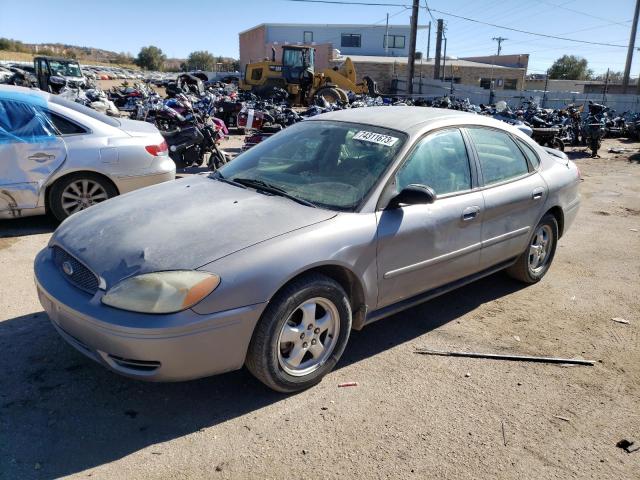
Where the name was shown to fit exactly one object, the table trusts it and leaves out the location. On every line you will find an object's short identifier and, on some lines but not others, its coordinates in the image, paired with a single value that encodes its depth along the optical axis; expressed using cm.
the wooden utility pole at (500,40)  7306
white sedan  533
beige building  4264
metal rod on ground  355
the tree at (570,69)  7088
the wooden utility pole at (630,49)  2938
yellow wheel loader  2400
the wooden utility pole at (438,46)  3435
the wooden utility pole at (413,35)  2491
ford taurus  254
